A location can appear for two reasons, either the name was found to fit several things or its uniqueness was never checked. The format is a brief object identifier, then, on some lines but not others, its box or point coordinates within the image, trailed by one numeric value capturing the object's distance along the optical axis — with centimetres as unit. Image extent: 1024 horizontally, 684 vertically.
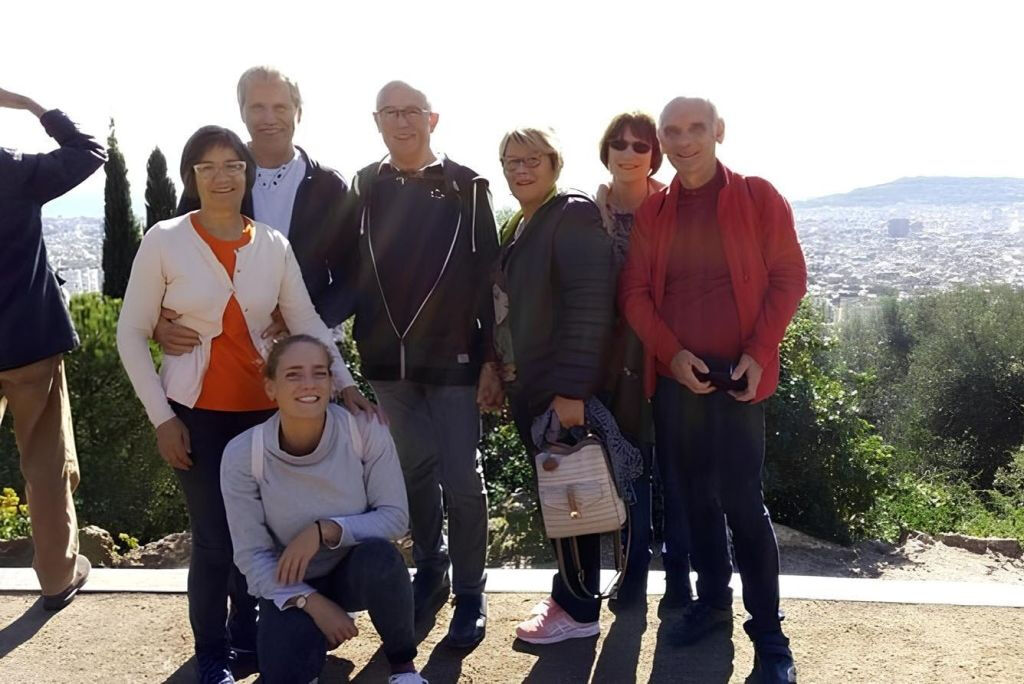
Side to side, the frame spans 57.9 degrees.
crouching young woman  271
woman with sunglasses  332
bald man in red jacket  290
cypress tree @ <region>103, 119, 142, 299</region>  2069
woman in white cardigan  286
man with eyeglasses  330
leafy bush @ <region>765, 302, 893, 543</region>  641
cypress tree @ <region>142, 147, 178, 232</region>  2234
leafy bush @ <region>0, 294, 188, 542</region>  665
